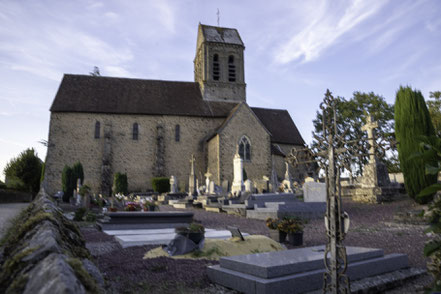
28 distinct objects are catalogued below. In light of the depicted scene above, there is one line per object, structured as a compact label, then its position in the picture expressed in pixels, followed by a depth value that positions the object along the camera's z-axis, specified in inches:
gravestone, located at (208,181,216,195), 772.6
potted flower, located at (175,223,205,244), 229.9
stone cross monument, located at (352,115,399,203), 610.5
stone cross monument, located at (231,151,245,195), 691.4
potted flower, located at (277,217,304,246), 278.1
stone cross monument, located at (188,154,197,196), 831.9
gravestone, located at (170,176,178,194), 911.0
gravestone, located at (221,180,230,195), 813.7
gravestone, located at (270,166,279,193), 797.9
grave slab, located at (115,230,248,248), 275.1
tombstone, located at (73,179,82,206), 866.8
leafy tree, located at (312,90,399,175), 1243.8
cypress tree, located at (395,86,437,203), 490.9
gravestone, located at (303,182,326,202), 550.6
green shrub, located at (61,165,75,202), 924.6
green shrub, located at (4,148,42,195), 1310.3
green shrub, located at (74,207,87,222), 489.1
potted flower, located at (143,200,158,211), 479.0
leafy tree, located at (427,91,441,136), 1064.3
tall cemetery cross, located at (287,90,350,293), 107.5
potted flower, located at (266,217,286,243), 293.3
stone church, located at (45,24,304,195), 1037.8
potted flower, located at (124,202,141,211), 443.2
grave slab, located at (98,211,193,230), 382.9
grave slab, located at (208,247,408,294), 141.9
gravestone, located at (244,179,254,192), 682.8
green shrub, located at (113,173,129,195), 971.9
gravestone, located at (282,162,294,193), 767.3
